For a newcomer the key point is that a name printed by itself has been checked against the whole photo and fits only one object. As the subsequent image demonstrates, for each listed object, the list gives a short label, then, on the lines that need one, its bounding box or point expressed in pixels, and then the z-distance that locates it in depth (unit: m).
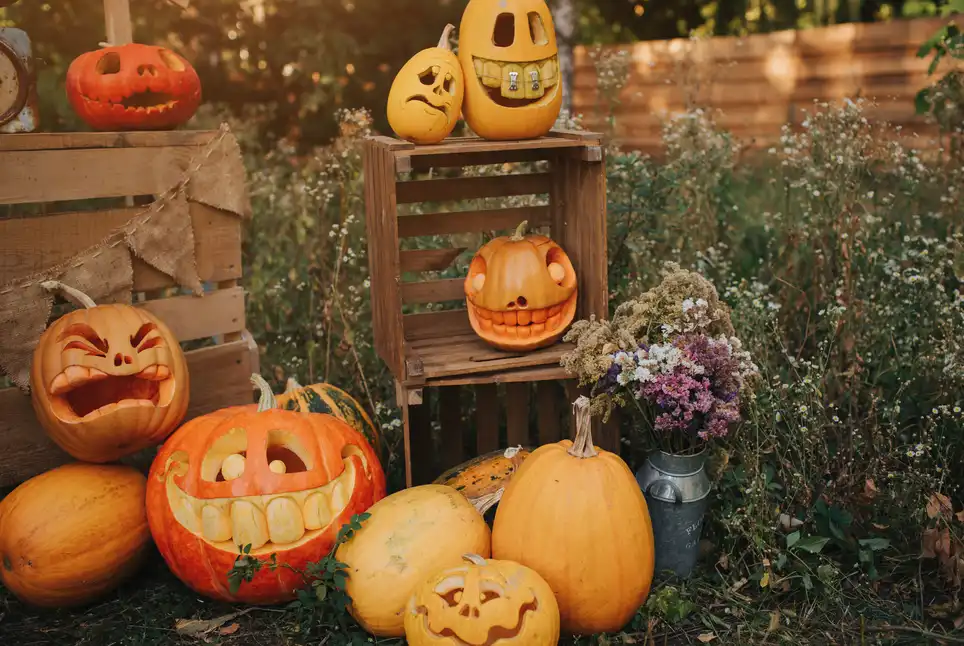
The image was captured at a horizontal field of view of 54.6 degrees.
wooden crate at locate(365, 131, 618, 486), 3.36
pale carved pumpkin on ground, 2.60
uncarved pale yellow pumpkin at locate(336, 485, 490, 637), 2.88
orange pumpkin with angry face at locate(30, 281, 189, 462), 3.19
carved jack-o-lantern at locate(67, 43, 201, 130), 3.60
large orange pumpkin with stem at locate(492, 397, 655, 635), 2.87
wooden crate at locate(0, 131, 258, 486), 3.46
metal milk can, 3.21
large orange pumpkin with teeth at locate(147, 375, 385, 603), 3.02
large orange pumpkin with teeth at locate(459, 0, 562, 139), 3.32
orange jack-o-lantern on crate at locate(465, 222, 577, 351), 3.46
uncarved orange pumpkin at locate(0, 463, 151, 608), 3.09
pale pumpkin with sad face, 3.23
